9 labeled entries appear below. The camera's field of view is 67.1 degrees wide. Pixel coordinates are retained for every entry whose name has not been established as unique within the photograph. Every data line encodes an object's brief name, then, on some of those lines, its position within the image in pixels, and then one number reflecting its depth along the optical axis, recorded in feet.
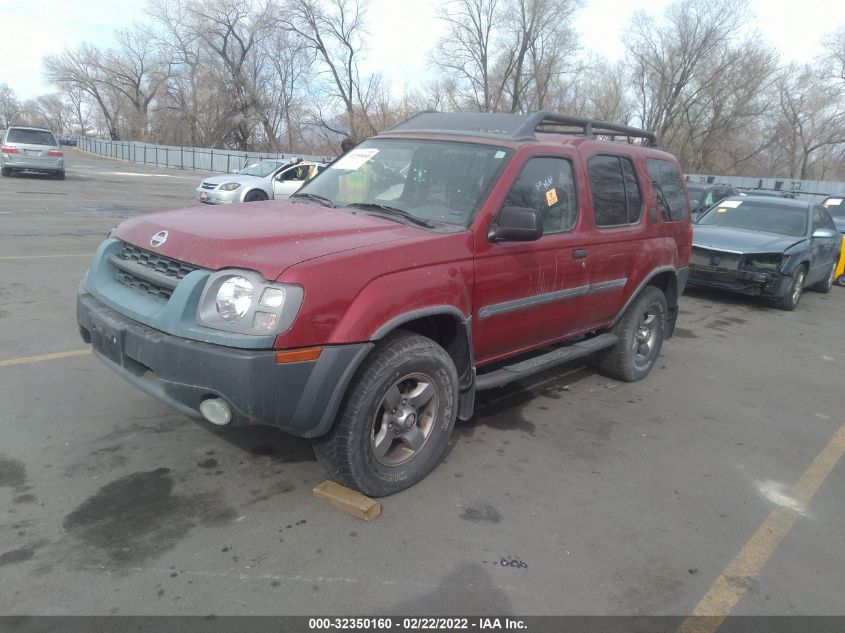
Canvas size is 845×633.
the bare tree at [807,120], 153.17
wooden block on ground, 10.44
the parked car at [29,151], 70.23
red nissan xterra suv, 9.30
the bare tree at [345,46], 132.57
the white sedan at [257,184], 54.80
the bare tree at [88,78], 223.51
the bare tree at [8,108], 384.27
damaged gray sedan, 30.35
